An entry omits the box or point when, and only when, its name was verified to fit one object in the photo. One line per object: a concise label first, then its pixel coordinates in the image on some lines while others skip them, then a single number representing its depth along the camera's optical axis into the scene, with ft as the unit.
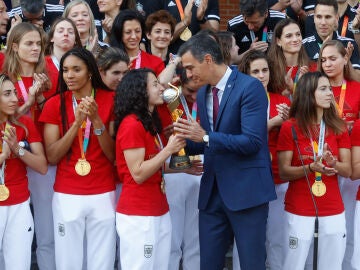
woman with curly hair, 32.78
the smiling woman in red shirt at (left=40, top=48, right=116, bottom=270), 34.96
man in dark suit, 31.32
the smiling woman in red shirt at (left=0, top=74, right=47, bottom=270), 33.99
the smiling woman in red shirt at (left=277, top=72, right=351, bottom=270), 35.88
